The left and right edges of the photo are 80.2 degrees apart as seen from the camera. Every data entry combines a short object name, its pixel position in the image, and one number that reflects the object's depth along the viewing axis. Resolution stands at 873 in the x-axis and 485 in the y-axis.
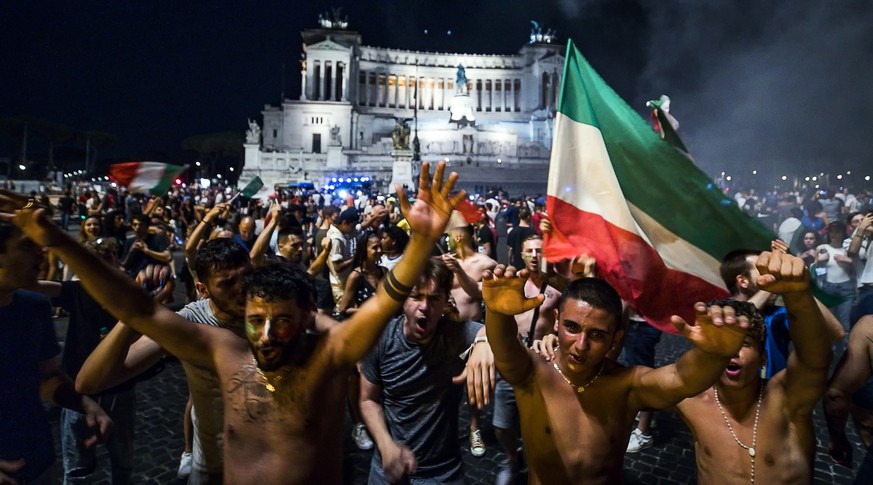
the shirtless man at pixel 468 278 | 3.87
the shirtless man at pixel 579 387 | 1.95
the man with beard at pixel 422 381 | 2.45
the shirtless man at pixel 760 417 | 2.04
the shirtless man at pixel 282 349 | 1.85
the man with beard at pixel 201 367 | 2.12
